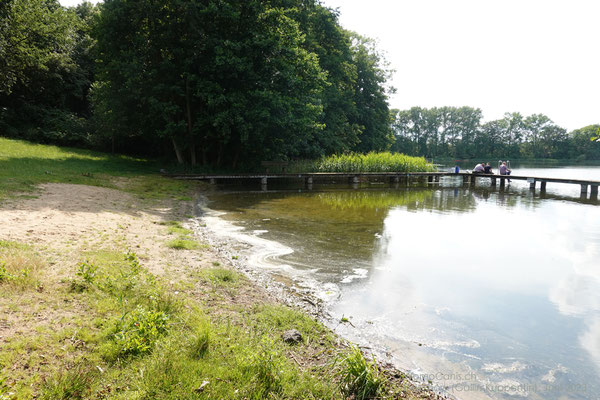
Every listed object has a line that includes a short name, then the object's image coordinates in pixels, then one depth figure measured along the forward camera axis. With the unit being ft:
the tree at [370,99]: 134.31
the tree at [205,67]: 68.39
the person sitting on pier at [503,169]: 98.17
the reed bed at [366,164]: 89.92
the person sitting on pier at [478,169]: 104.99
